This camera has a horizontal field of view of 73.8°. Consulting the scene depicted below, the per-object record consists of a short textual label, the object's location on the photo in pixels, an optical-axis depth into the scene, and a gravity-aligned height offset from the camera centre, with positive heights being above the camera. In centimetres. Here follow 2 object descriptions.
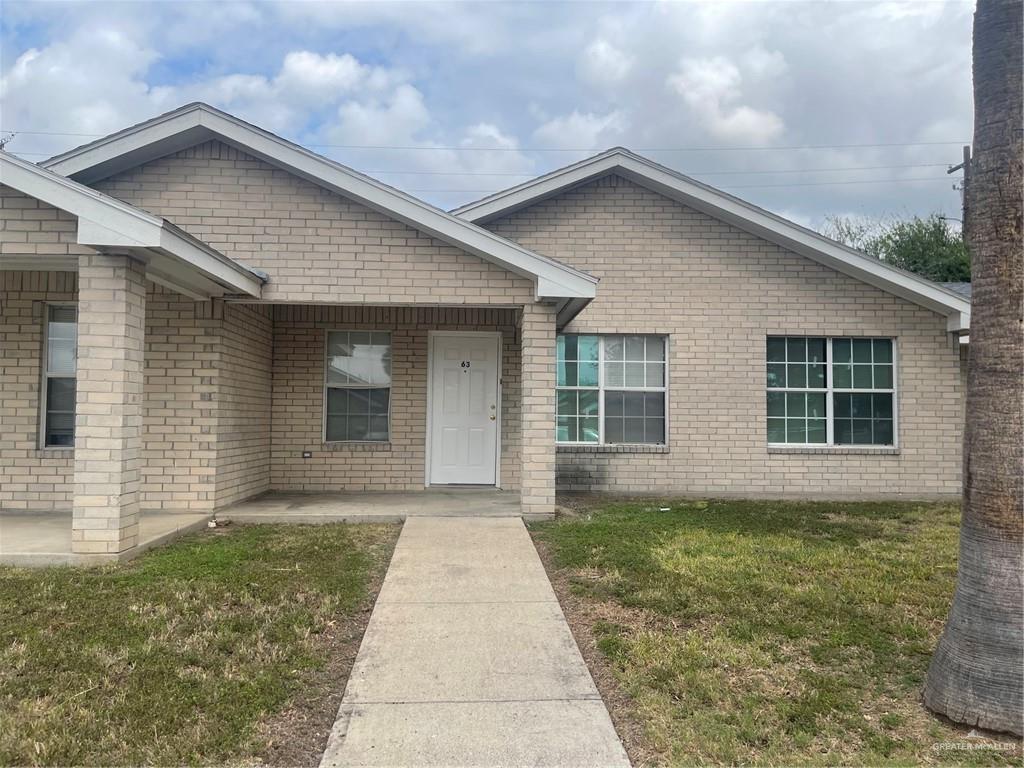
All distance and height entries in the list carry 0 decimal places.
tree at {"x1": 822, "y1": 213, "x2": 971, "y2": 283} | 2770 +731
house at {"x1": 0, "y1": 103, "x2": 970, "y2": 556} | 786 +95
